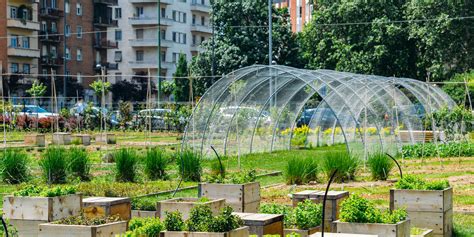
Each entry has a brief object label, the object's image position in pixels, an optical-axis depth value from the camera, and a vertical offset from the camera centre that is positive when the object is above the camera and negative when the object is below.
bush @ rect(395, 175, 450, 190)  13.79 -1.37
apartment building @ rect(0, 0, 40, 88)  74.06 +4.94
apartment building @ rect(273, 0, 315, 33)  109.57 +10.10
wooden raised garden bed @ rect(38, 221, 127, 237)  10.49 -1.59
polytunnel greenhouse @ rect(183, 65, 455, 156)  30.58 -0.63
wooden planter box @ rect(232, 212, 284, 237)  11.34 -1.63
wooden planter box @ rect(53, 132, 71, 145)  41.09 -1.98
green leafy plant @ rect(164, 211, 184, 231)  10.06 -1.43
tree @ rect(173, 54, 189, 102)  81.79 +1.02
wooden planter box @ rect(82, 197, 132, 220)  12.98 -1.63
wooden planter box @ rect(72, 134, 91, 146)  41.31 -2.01
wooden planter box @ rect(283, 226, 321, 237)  12.43 -1.89
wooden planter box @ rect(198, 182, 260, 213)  14.62 -1.63
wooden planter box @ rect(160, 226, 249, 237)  9.67 -1.51
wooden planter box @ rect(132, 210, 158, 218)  14.23 -1.88
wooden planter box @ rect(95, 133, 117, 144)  41.93 -2.02
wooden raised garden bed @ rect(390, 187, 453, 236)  13.56 -1.69
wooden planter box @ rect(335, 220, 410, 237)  10.88 -1.63
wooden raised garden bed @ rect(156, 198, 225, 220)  12.43 -1.57
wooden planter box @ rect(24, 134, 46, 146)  39.81 -2.01
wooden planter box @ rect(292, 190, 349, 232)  13.62 -1.62
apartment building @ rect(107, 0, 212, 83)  93.88 +6.36
